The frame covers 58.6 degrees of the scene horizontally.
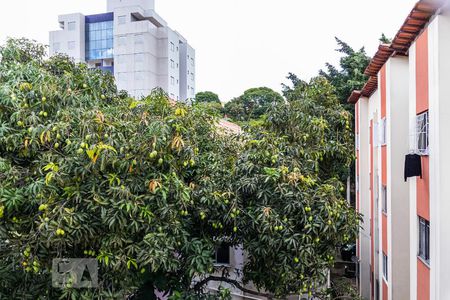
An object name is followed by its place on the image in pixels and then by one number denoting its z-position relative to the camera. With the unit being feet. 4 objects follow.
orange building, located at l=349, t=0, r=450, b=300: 24.07
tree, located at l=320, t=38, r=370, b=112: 74.52
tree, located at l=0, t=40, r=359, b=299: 21.17
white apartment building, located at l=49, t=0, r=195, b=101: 150.61
